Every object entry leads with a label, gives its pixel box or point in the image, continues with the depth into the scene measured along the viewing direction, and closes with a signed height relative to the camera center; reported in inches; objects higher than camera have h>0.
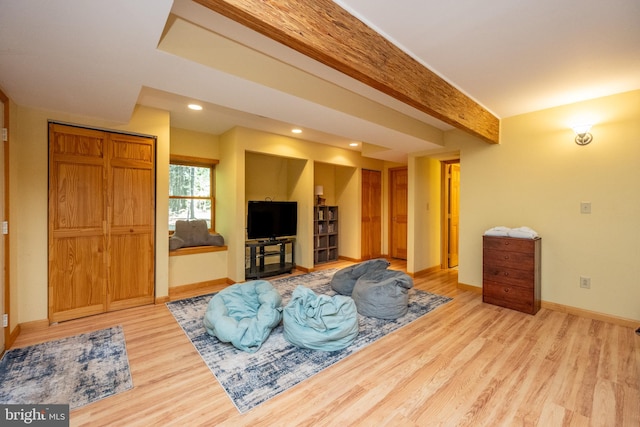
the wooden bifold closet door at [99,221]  117.0 -4.4
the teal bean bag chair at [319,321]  96.1 -39.7
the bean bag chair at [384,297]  123.3 -39.4
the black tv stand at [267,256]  187.8 -33.2
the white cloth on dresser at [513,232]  131.9 -9.4
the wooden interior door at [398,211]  263.3 +1.9
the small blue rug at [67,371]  72.8 -49.0
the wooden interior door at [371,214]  254.2 -1.2
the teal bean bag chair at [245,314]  96.1 -39.9
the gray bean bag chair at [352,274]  157.5 -35.8
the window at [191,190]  178.1 +15.0
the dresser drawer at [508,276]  129.6 -31.1
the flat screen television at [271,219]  189.8 -5.1
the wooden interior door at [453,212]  223.9 +1.0
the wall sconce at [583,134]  123.1 +37.0
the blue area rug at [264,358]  76.1 -48.8
